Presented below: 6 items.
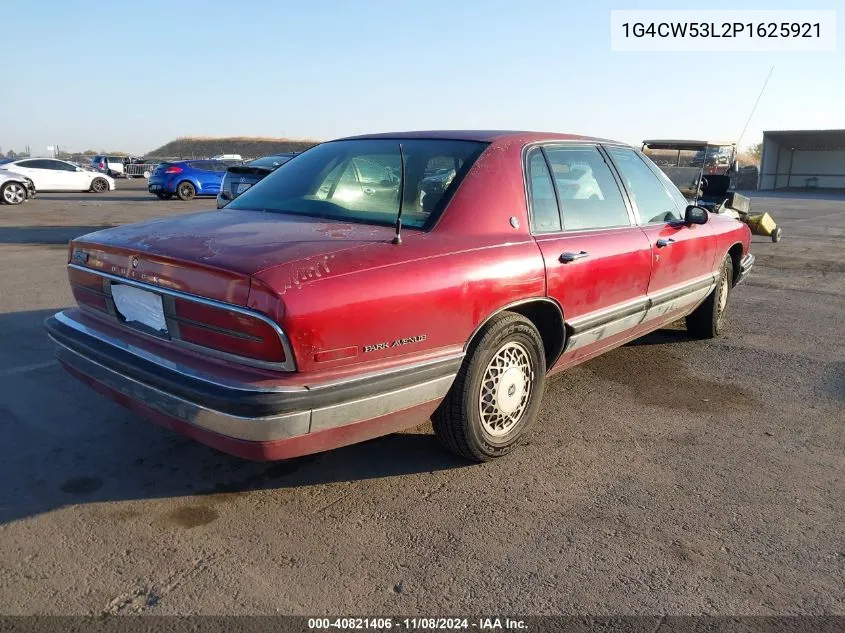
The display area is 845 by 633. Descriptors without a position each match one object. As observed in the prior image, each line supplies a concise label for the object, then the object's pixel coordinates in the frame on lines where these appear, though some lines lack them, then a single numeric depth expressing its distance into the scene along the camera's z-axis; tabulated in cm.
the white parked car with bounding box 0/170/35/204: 1798
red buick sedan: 249
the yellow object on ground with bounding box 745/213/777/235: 963
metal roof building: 3528
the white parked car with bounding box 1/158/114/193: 2203
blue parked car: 2030
